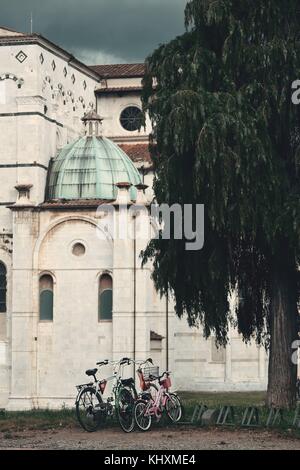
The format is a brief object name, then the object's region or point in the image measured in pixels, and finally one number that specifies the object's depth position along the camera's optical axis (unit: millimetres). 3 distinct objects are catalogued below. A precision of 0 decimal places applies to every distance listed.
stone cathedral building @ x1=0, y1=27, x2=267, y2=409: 50812
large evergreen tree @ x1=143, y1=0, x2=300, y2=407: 29531
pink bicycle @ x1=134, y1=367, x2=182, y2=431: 27422
